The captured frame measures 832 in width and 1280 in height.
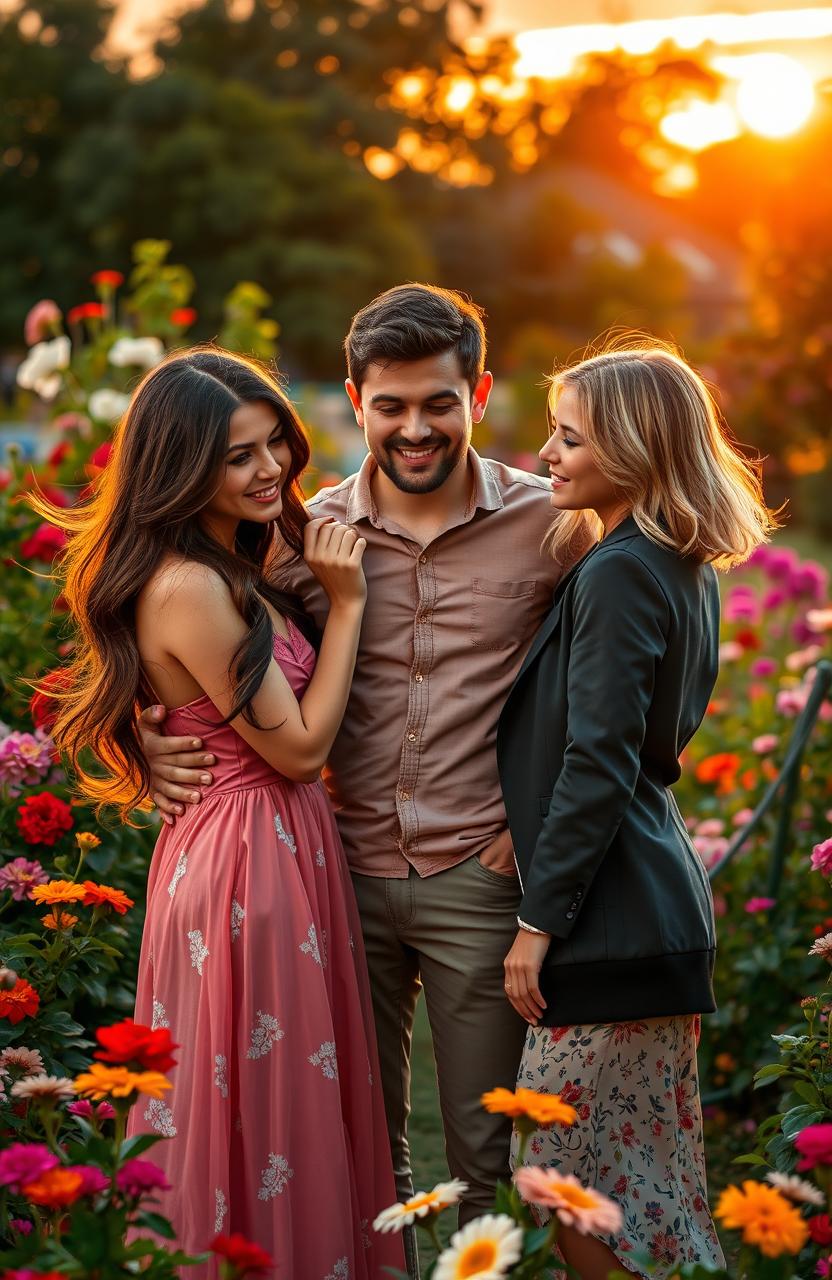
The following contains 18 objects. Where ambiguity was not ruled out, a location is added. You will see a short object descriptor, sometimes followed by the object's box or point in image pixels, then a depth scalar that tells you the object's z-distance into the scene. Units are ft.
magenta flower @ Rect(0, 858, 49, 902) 8.99
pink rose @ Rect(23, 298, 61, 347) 18.98
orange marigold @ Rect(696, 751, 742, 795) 14.98
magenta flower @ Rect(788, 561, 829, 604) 19.48
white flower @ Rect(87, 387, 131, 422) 17.47
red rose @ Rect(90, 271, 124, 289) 18.93
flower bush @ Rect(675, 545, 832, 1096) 12.59
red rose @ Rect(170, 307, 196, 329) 20.31
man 8.73
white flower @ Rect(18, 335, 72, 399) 18.21
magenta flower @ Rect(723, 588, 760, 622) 18.44
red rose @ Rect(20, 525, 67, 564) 12.19
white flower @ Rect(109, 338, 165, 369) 18.15
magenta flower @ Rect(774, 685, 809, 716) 14.65
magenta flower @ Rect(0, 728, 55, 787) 10.07
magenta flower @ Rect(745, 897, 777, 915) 12.76
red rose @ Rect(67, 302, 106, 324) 18.49
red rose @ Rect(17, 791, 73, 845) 9.25
